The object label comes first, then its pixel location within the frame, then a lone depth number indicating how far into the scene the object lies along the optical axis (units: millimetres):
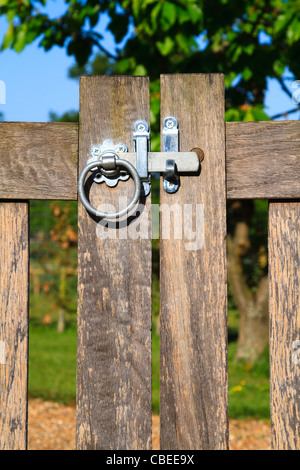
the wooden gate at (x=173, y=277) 1408
